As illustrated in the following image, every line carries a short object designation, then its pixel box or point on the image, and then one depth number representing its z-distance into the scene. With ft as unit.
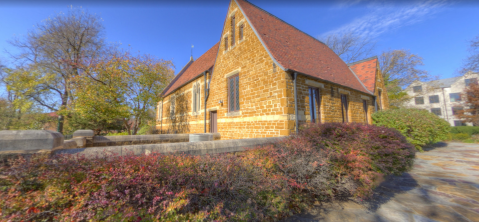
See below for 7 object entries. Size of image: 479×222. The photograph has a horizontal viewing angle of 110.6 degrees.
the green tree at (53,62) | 56.34
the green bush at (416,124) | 29.35
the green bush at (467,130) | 54.51
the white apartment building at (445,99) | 98.68
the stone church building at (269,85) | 23.66
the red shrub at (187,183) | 6.08
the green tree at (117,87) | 38.83
